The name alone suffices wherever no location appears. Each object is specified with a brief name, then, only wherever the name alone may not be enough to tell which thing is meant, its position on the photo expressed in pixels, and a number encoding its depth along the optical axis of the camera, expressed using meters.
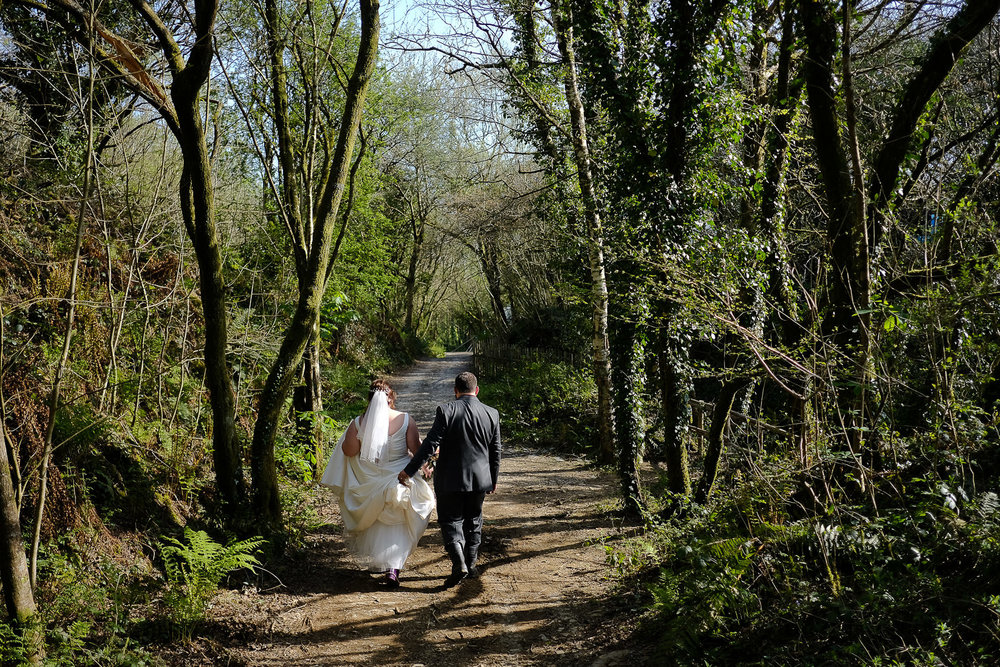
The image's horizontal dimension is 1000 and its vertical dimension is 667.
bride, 6.85
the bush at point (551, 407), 14.45
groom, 6.64
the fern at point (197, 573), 5.30
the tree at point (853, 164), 4.95
